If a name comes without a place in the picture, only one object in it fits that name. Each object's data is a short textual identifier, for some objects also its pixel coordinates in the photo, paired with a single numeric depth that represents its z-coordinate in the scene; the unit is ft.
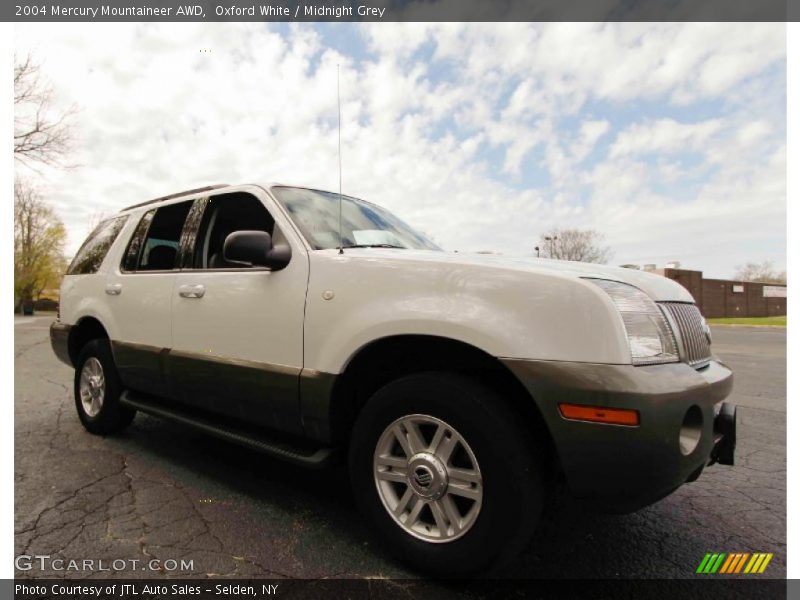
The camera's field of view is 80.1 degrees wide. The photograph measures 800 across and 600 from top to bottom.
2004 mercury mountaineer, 5.81
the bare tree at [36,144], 63.26
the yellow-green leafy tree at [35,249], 123.95
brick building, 155.81
